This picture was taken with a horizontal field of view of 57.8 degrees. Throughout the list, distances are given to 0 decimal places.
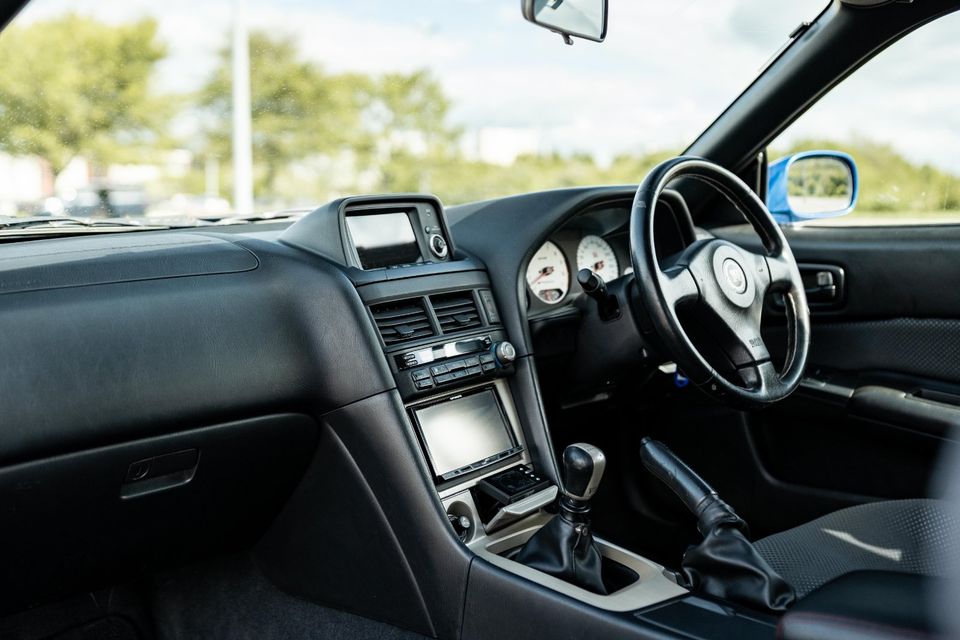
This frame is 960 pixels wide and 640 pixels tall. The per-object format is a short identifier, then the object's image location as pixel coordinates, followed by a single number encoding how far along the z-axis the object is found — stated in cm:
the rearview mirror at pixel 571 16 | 208
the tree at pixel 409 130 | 1429
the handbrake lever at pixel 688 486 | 168
